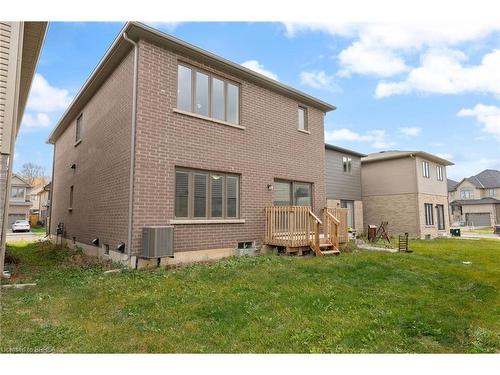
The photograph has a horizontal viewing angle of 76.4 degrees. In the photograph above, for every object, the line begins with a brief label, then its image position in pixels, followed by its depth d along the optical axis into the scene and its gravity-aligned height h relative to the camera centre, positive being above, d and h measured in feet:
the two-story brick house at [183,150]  28.27 +7.06
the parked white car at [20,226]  106.95 -3.29
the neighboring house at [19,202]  134.00 +6.23
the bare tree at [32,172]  209.44 +29.67
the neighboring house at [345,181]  67.97 +7.83
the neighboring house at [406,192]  72.23 +5.69
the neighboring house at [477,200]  156.76 +8.61
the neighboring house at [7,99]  19.40 +7.28
